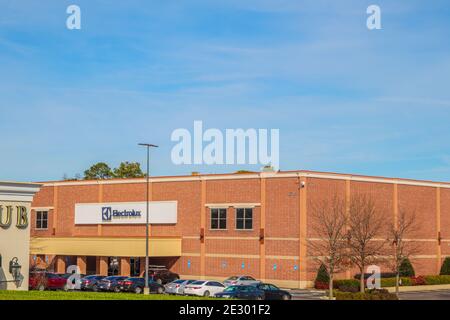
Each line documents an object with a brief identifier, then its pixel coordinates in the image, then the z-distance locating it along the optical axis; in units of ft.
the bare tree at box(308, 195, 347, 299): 204.33
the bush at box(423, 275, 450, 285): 244.03
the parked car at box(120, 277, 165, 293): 196.85
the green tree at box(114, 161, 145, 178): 457.27
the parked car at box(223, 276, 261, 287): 204.74
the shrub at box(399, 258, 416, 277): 241.76
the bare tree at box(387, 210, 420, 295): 225.15
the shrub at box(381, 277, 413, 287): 226.79
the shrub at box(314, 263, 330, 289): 215.10
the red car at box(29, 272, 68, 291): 193.67
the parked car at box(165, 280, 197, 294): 186.19
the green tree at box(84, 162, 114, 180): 477.36
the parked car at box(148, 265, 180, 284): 231.71
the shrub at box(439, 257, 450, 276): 265.54
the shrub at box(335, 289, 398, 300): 162.71
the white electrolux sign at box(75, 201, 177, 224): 254.06
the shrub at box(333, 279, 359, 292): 207.85
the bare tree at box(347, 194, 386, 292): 202.08
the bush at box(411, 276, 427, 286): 237.04
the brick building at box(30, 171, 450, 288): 224.33
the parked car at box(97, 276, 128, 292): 197.77
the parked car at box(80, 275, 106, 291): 205.29
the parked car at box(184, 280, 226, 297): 181.06
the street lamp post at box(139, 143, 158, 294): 182.65
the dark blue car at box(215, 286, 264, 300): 161.89
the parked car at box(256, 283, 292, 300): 171.22
